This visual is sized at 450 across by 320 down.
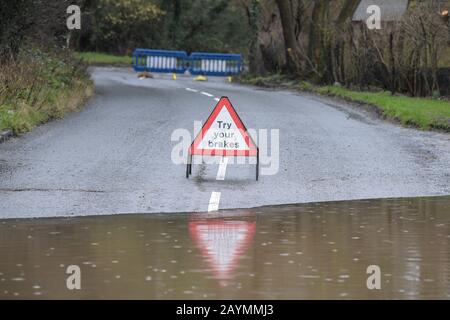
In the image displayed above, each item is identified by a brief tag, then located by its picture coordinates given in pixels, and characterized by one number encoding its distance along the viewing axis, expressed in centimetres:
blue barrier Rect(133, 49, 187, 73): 6141
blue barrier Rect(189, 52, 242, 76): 6006
